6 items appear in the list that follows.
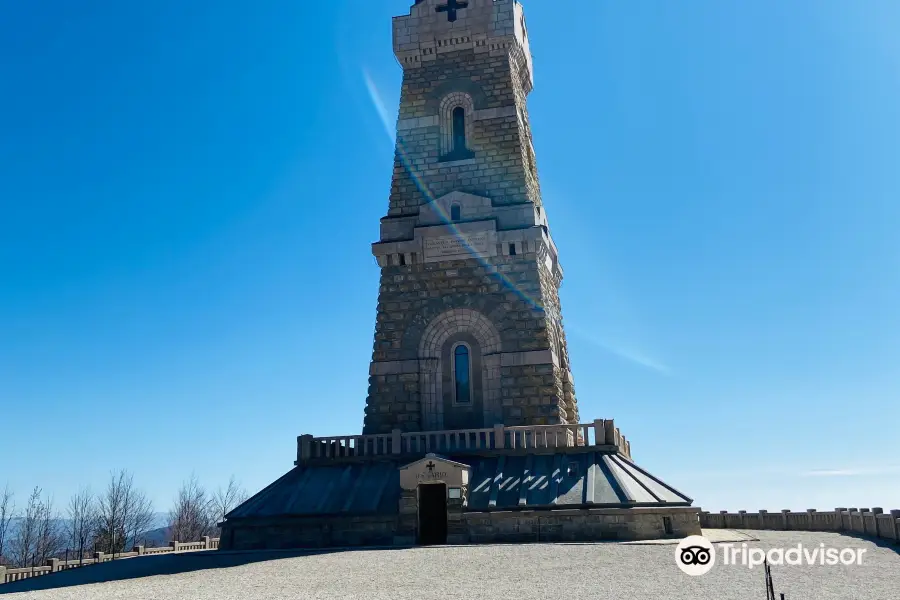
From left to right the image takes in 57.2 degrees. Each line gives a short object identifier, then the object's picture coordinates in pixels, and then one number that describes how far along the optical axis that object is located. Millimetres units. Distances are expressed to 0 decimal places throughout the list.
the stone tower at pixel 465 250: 29578
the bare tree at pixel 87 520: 67812
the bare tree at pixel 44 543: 64562
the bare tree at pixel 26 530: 60488
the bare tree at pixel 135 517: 71512
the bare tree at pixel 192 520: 67625
